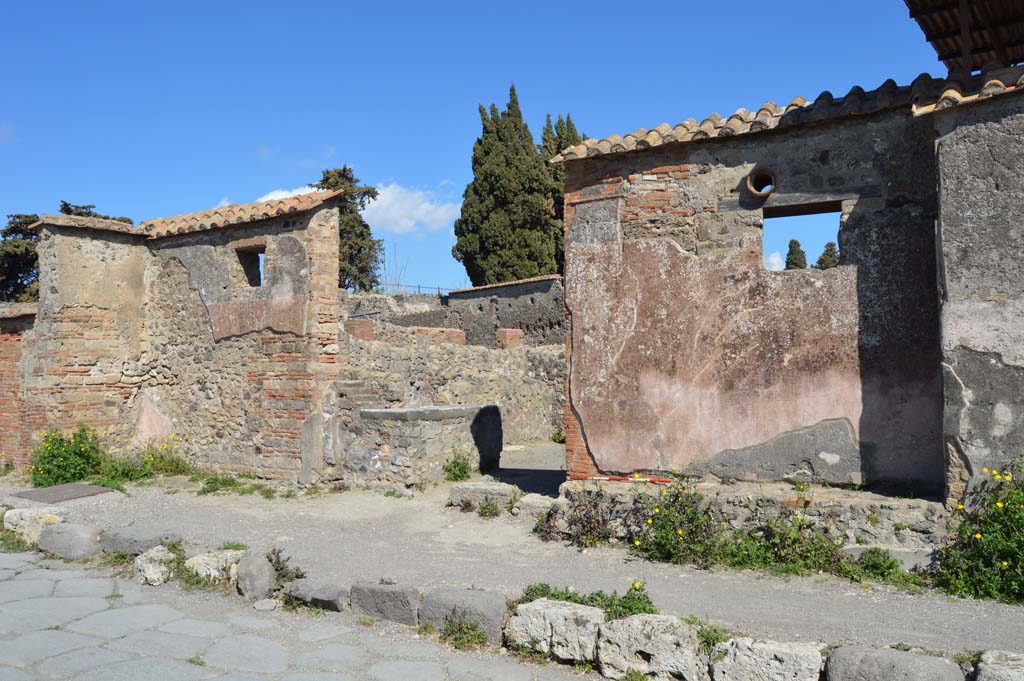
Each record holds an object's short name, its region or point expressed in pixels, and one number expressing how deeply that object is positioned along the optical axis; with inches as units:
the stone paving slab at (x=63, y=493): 325.1
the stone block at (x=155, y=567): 207.9
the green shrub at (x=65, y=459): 358.6
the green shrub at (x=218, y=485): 343.5
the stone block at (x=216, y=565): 203.6
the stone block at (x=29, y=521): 254.6
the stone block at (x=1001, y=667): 118.9
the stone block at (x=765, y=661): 132.9
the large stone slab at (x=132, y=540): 228.1
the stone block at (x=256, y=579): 192.2
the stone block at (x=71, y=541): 235.3
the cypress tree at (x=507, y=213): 1021.8
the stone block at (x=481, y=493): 284.4
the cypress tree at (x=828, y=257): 1314.0
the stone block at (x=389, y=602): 173.0
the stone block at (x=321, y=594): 182.4
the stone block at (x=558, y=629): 150.7
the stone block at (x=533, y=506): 268.4
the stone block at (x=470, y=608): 162.2
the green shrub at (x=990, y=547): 177.2
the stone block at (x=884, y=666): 123.3
